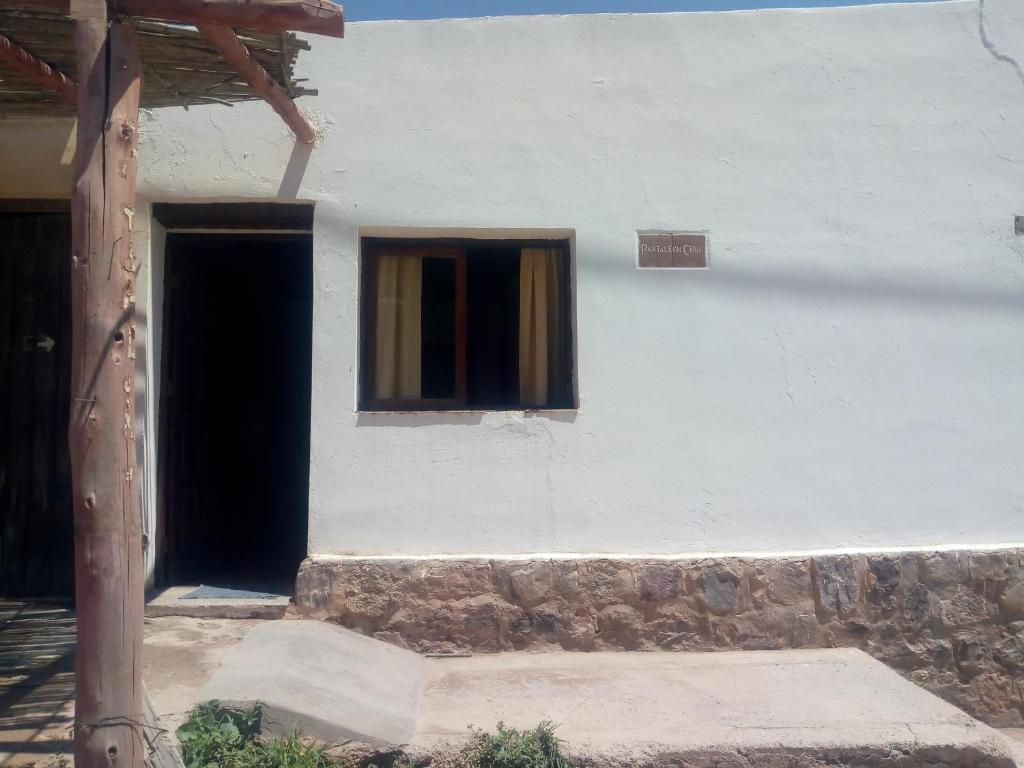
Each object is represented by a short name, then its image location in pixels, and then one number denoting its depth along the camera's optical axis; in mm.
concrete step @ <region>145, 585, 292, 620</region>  5133
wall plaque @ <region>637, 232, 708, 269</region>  5402
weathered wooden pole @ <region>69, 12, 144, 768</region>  3051
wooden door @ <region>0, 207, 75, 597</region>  5598
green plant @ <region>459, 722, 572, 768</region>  3688
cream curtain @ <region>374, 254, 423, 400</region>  5539
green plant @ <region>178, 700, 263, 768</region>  3500
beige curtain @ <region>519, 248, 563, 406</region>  5594
